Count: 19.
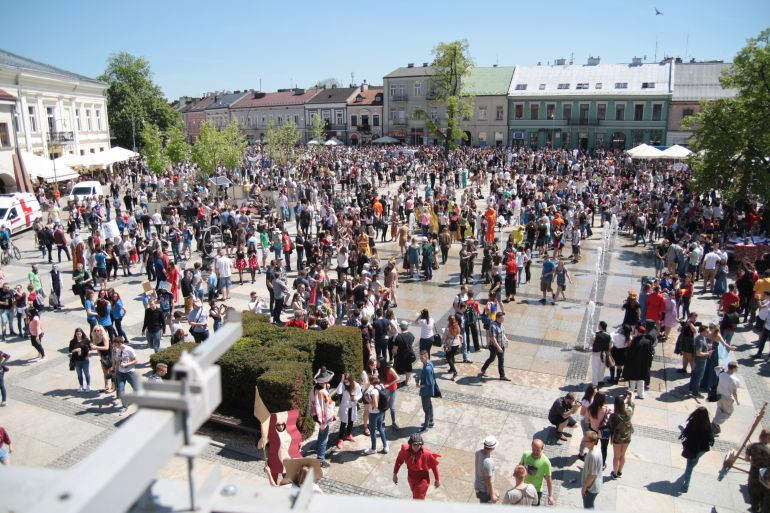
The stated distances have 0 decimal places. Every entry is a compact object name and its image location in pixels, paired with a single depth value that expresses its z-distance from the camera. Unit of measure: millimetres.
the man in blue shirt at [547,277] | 14984
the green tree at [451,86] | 55562
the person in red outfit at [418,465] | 6828
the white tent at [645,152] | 32125
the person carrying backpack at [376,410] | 8367
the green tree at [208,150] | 32125
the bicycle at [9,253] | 19422
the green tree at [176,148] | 37219
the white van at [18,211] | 22688
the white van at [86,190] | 29531
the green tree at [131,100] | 60562
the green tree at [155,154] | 35594
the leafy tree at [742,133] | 20266
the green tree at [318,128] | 55656
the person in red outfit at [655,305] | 11906
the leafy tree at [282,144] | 41500
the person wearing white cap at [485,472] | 6602
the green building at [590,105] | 55875
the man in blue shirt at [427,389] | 8836
